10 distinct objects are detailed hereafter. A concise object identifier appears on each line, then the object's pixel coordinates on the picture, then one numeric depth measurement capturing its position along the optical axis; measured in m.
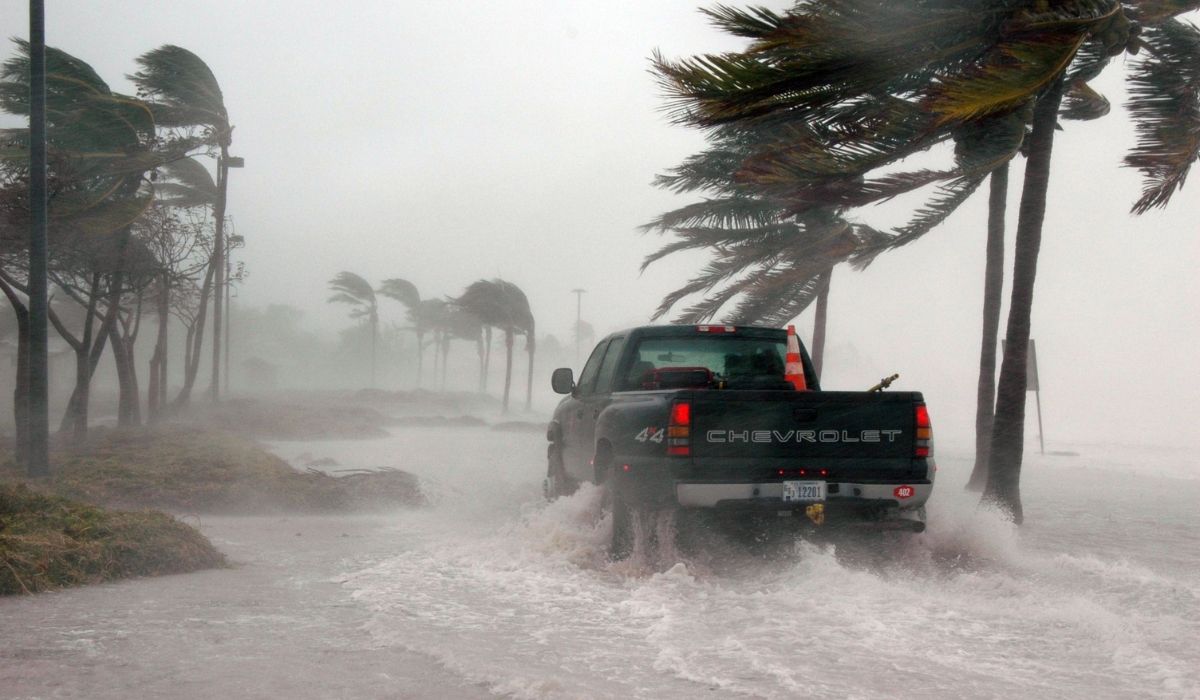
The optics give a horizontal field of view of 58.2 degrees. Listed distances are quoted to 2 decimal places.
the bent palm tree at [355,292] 71.56
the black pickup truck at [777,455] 7.29
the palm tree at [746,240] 17.31
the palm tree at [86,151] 17.25
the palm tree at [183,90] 23.67
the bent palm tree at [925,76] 9.28
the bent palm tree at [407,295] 75.19
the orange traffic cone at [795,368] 8.83
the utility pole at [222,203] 28.14
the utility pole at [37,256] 12.49
